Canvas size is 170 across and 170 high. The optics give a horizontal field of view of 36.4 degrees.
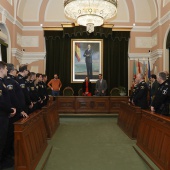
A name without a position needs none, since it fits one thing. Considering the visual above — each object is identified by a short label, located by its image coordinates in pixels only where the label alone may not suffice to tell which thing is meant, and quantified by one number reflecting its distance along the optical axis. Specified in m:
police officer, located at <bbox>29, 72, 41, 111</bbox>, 6.39
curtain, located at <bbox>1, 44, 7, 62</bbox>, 10.52
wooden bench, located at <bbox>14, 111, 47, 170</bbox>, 3.65
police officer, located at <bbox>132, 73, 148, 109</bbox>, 6.78
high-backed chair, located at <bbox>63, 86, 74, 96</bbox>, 12.98
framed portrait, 13.55
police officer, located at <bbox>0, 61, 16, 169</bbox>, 3.63
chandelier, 8.07
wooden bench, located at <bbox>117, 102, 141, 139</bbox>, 6.40
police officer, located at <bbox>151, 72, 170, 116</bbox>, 5.02
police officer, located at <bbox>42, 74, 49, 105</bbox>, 8.03
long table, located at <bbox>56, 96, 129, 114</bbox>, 11.05
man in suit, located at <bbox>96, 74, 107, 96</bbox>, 11.75
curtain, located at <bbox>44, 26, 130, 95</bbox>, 13.48
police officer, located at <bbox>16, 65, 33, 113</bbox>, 5.29
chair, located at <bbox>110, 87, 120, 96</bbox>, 13.01
